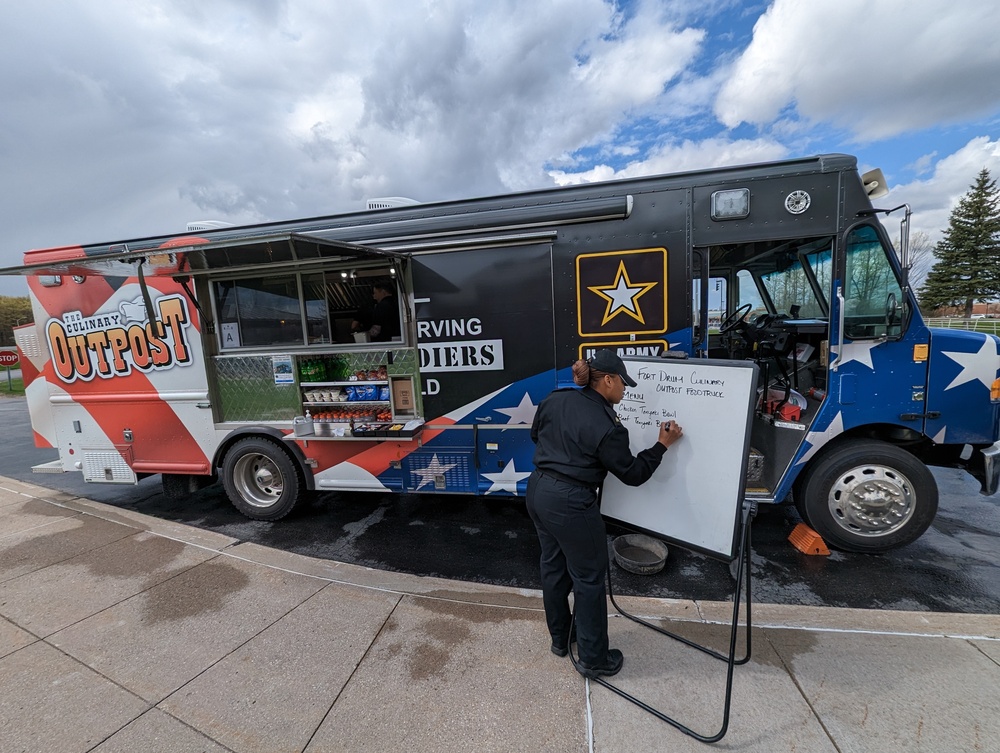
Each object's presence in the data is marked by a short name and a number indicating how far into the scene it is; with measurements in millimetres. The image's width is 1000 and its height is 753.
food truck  3457
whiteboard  2268
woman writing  2221
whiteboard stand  1985
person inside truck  4207
